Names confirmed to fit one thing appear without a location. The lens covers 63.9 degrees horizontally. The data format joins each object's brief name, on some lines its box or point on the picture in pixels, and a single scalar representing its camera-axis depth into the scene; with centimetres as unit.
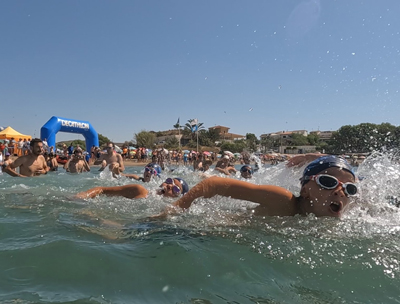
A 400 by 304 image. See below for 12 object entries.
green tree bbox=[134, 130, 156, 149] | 6544
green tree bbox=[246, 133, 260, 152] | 6797
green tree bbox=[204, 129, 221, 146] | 7925
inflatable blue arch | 2135
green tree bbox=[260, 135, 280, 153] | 7089
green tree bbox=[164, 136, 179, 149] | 6512
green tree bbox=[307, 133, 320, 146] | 7796
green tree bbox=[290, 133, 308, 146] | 7525
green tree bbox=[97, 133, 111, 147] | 7244
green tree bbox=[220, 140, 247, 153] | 6366
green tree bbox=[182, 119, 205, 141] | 7593
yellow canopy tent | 2519
